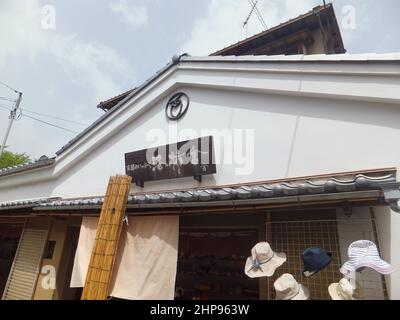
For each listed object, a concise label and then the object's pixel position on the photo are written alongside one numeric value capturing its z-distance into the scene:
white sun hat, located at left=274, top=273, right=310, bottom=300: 3.79
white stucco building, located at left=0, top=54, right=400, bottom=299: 4.09
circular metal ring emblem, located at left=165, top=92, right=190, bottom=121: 8.01
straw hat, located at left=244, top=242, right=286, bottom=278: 4.11
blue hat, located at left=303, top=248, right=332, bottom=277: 3.63
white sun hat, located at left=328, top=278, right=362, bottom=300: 3.40
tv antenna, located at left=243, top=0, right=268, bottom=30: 12.03
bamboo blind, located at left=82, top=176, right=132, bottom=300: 4.37
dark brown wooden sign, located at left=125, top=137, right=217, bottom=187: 6.63
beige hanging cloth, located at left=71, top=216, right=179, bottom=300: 5.03
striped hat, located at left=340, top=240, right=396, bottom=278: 3.43
